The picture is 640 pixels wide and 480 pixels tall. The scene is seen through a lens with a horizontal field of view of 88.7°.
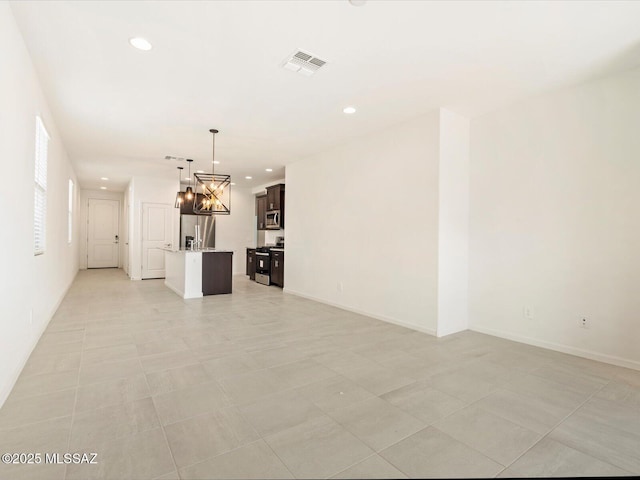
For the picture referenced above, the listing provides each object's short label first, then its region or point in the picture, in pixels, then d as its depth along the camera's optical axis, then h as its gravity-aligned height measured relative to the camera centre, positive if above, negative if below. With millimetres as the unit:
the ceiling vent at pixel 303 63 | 2864 +1590
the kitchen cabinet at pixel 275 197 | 8086 +1012
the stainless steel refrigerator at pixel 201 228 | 9734 +250
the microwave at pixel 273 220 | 8195 +430
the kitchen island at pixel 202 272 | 6234 -709
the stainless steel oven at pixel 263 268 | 8070 -785
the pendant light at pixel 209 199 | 5408 +630
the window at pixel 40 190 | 3528 +523
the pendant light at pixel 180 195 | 6975 +871
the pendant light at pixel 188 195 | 6516 +824
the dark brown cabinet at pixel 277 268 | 7559 -738
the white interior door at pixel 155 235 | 8945 +25
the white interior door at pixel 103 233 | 11250 +88
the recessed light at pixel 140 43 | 2644 +1591
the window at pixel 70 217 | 6855 +395
